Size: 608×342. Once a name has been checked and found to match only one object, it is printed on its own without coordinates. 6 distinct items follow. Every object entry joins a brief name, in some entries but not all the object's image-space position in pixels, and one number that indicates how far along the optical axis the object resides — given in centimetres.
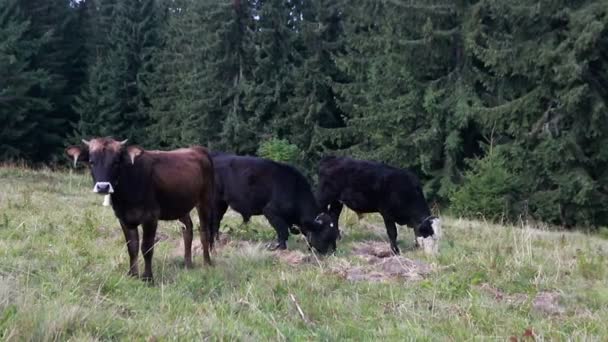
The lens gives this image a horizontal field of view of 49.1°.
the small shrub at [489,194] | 1905
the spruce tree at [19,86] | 3734
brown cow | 690
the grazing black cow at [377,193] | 1082
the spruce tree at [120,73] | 3978
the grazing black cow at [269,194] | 1048
